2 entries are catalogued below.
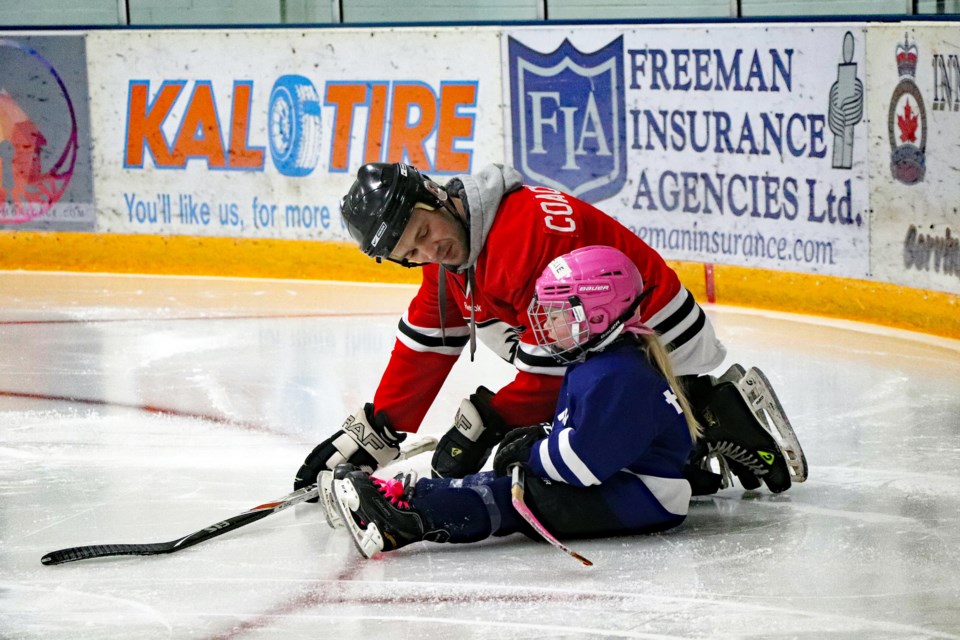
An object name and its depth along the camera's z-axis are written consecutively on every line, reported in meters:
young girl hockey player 6.22
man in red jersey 6.63
